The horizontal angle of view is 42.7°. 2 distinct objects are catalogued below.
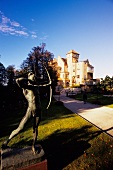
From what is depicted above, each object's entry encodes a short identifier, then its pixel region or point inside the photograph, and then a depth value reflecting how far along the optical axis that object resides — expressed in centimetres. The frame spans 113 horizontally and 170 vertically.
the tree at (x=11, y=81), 1865
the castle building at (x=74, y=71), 6775
